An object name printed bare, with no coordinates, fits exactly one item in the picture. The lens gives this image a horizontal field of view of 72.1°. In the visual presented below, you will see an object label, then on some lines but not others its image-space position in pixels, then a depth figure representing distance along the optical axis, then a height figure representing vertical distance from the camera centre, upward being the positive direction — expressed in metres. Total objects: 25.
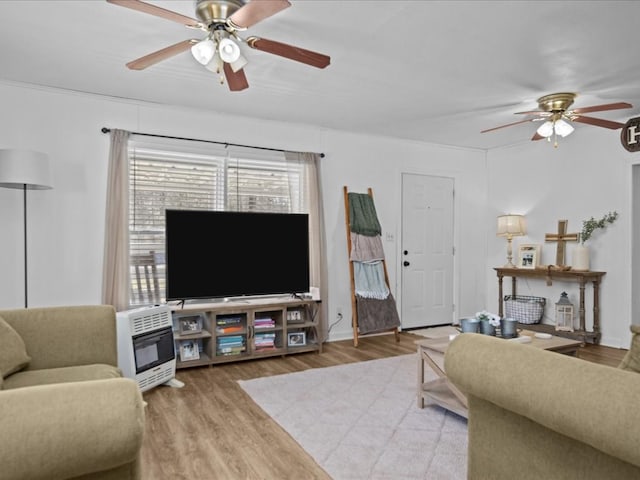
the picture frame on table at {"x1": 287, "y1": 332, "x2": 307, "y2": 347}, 4.57 -1.04
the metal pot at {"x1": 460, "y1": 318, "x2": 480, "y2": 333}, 3.08 -0.61
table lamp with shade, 5.69 +0.13
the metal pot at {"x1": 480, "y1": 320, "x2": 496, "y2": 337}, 3.07 -0.63
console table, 4.88 -0.57
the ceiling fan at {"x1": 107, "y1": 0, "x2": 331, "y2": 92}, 2.17 +1.08
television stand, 4.07 -0.87
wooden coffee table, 2.85 -0.92
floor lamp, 3.21 +0.53
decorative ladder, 5.00 -0.51
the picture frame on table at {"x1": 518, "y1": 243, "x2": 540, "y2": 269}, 5.60 -0.22
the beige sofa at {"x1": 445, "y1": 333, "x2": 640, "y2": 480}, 1.12 -0.50
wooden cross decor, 5.32 -0.01
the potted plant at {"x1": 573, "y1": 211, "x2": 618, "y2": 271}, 4.95 +0.01
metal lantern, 5.06 -0.88
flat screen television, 4.04 -0.14
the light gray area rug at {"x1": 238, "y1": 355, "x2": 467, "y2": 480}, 2.30 -1.18
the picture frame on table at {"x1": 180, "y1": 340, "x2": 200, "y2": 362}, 4.02 -1.02
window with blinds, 4.18 +0.55
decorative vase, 5.00 -0.24
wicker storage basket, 5.39 -0.88
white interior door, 5.85 -0.17
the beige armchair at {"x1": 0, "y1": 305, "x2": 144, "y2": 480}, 0.98 -0.44
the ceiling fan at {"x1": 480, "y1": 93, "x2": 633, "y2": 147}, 3.92 +1.16
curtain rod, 4.01 +1.01
